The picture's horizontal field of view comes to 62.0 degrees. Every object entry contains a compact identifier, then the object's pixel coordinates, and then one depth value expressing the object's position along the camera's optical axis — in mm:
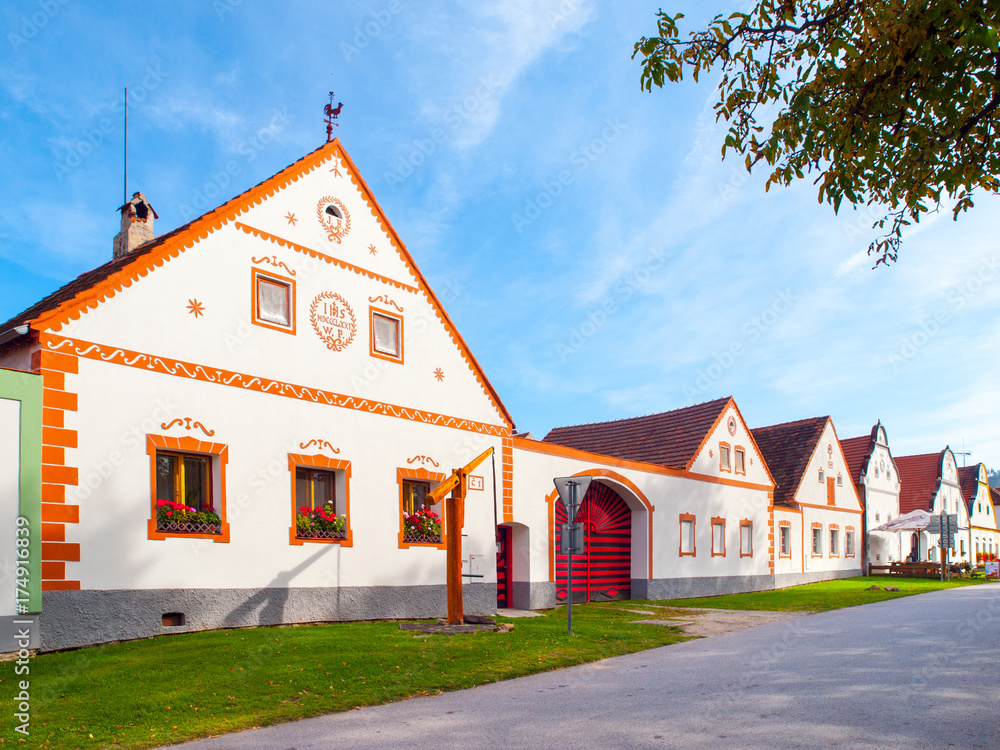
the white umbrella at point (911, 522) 41188
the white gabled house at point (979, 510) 58656
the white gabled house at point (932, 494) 50312
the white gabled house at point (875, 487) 43656
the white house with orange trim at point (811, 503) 35125
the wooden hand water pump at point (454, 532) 14359
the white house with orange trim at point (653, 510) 21203
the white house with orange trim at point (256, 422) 12281
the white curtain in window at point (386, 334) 17680
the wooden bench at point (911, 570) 39281
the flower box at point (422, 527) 17656
